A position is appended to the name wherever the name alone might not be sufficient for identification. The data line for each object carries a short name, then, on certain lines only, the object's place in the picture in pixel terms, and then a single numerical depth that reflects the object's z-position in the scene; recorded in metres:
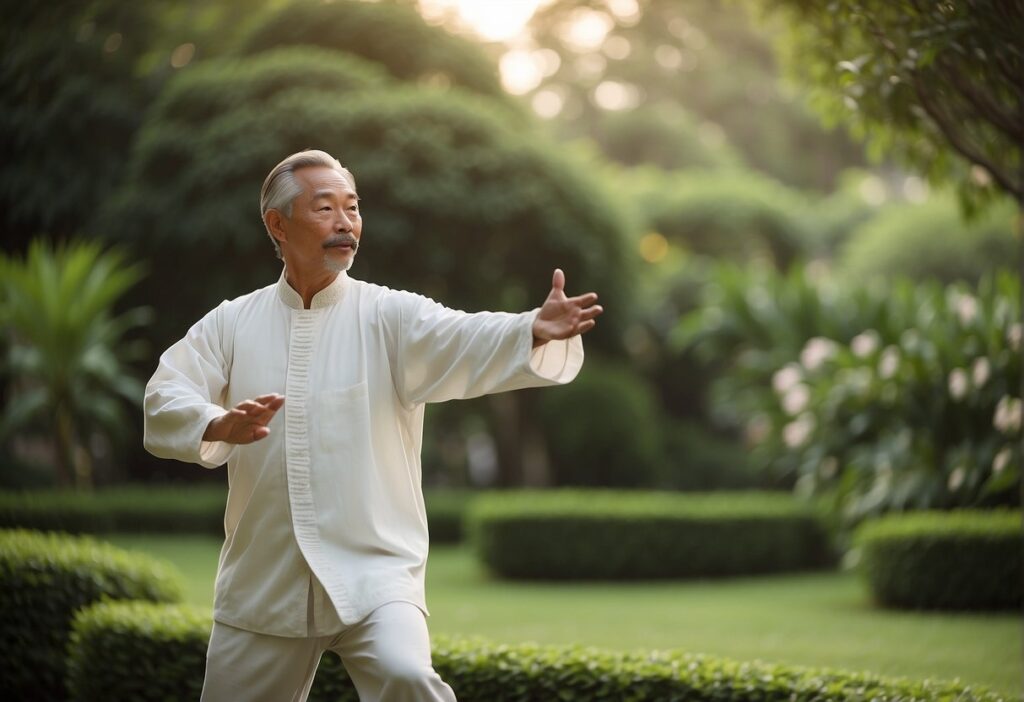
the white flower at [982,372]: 7.88
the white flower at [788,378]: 9.70
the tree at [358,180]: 12.34
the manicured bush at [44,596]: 4.81
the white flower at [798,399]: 9.49
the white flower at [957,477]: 7.86
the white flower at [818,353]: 9.42
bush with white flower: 7.98
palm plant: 10.54
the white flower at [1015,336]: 7.61
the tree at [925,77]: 4.15
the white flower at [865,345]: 8.93
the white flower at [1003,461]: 7.13
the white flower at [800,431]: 9.50
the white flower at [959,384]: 7.97
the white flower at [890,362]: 8.33
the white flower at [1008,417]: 7.11
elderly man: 2.97
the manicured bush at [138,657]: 4.50
